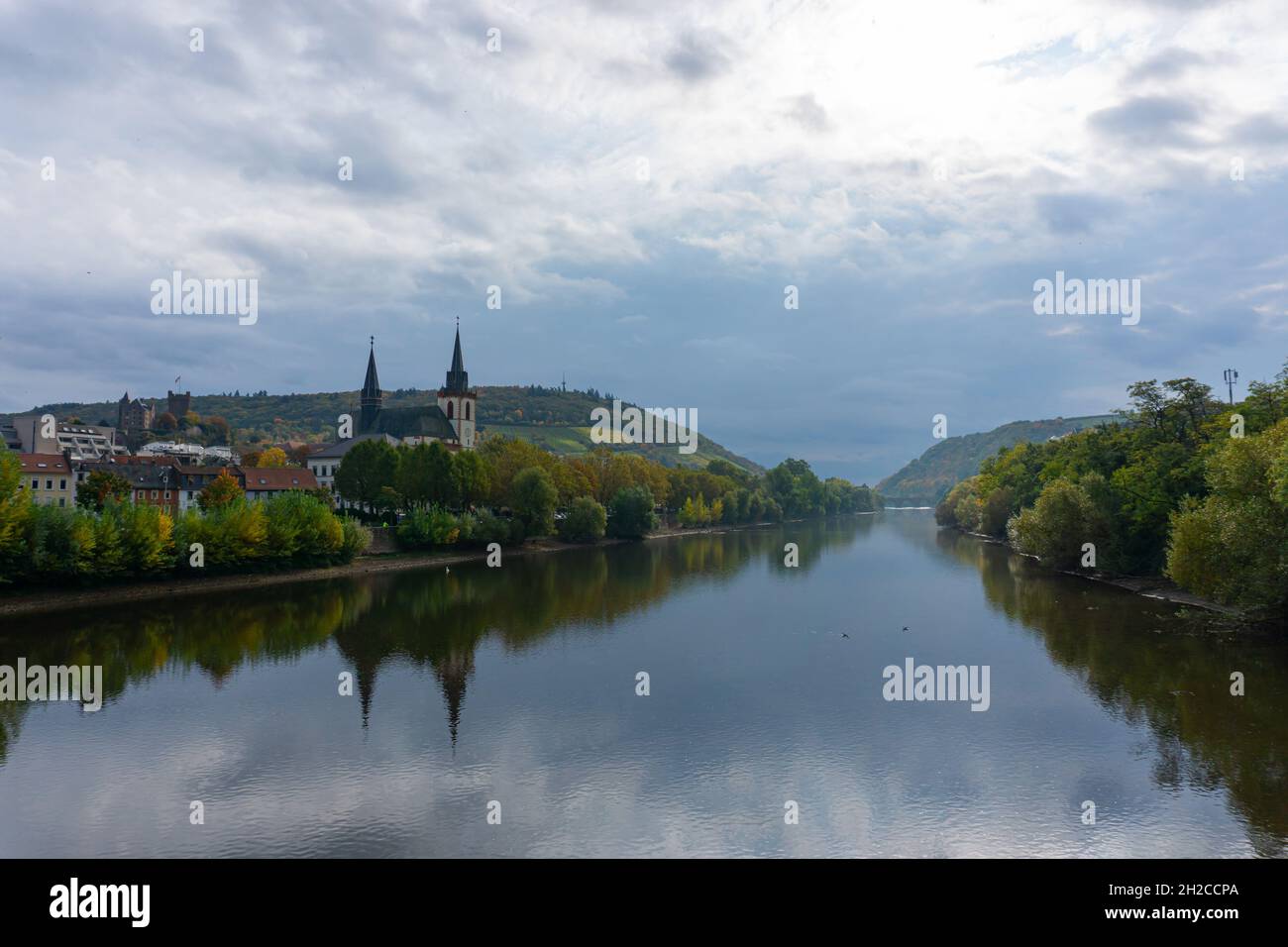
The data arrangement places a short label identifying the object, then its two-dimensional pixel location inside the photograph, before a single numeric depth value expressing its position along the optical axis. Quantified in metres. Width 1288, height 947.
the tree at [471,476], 90.81
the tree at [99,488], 78.81
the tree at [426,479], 89.25
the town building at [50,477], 90.94
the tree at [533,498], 92.62
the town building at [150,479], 96.44
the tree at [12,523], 47.38
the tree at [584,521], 102.19
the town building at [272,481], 105.06
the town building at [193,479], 99.25
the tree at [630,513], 113.12
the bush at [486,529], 88.88
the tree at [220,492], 82.97
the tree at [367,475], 90.00
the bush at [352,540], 72.50
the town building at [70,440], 124.88
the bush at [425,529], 82.56
